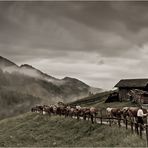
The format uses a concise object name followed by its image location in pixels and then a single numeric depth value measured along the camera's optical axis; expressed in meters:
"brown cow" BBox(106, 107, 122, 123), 47.22
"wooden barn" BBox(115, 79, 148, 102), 89.38
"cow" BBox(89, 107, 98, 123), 51.87
